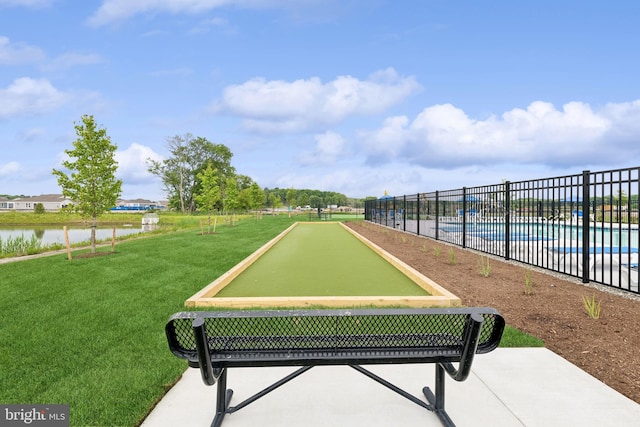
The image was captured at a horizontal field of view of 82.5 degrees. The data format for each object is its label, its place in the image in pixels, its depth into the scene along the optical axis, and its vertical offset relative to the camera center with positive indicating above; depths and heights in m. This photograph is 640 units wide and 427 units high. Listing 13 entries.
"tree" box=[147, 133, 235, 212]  73.94 +7.76
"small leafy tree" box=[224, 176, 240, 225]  31.06 +0.62
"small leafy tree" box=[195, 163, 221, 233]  24.25 +0.77
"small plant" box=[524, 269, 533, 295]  6.06 -1.54
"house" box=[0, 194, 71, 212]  108.50 +1.09
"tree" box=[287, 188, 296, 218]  64.26 +1.40
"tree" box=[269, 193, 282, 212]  65.39 +0.21
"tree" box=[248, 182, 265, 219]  43.58 +0.81
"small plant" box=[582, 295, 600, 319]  4.79 -1.53
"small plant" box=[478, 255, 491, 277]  7.57 -1.54
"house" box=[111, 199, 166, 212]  133.65 +0.21
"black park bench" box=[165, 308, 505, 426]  2.23 -0.98
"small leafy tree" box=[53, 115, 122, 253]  12.12 +1.13
